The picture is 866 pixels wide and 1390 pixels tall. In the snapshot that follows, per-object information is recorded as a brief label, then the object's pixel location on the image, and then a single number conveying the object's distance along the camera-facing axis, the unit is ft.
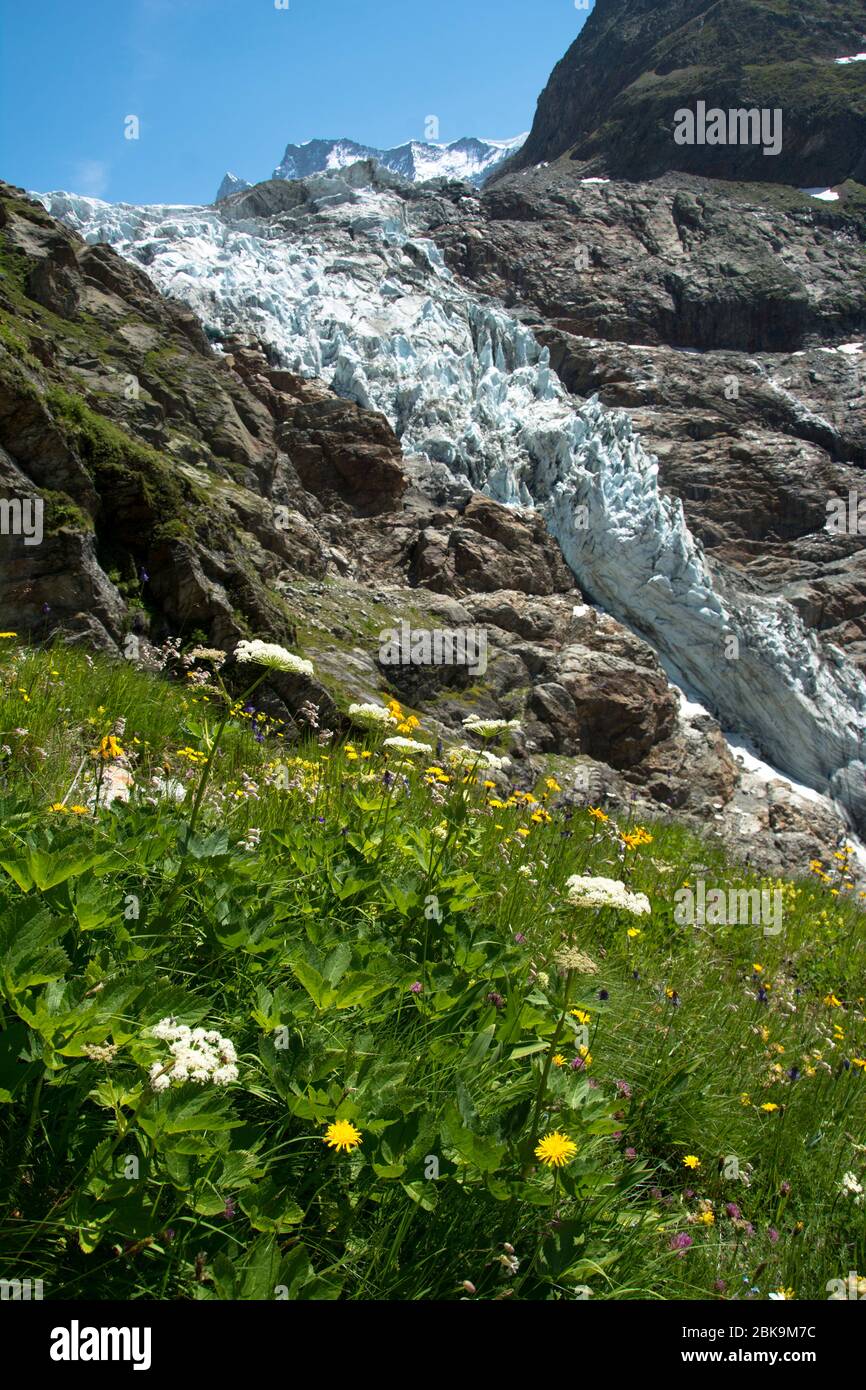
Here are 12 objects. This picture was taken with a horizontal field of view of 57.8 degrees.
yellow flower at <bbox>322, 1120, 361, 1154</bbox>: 5.35
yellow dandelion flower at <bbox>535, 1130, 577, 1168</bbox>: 5.67
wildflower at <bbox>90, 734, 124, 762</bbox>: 11.48
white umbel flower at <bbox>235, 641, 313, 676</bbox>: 8.86
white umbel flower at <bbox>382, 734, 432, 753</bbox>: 12.38
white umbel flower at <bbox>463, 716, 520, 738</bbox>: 11.86
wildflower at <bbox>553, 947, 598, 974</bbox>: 6.19
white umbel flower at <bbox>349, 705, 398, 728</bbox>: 11.85
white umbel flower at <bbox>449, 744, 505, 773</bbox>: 12.16
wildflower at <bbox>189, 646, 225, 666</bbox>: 9.71
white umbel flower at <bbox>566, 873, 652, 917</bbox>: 7.48
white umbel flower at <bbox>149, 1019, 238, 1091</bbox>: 5.07
